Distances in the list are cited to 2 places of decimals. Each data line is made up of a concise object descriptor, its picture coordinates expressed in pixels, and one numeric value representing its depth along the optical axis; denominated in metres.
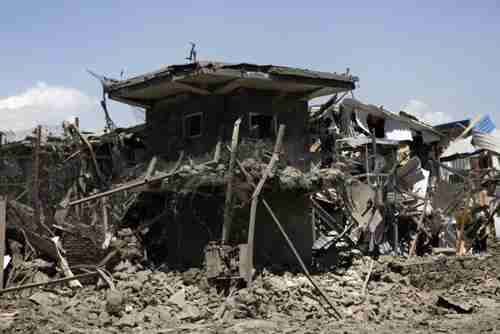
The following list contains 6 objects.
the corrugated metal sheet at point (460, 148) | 31.24
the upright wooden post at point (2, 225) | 15.76
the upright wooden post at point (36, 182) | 16.97
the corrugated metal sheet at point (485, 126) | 32.72
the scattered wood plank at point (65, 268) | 16.20
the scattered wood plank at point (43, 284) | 15.04
